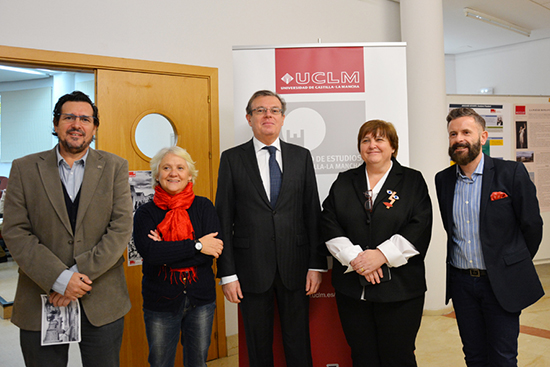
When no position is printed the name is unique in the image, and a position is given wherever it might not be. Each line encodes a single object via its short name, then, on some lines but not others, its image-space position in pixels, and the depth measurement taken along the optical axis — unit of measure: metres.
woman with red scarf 1.99
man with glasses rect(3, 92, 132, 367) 1.82
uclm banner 2.76
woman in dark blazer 2.06
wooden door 3.09
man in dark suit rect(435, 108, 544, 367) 2.03
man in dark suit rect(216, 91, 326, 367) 2.24
